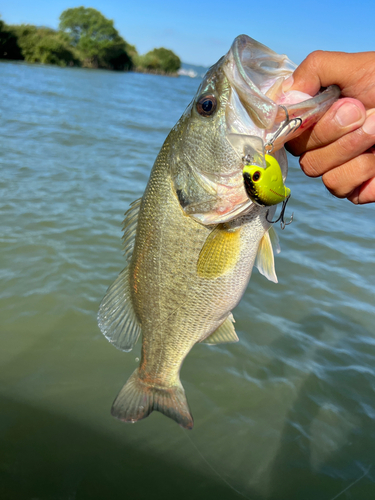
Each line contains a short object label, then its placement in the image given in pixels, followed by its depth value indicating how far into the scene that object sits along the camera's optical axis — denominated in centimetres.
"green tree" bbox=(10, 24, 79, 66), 5769
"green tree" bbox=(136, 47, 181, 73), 8894
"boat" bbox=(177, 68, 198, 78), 14256
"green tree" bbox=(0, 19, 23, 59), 5541
